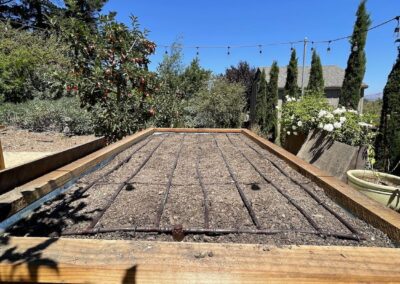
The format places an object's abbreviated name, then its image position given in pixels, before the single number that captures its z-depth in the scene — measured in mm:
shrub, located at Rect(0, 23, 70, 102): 10188
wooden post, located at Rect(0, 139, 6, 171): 2482
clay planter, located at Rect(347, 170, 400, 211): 2170
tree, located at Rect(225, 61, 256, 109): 19345
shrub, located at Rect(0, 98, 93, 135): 8812
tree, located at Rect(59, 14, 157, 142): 5202
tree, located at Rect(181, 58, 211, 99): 12229
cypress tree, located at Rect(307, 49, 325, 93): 12523
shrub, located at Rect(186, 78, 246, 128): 11383
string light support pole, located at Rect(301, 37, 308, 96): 12556
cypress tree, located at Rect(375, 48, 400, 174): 4203
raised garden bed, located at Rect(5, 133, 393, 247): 1154
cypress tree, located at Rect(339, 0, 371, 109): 9914
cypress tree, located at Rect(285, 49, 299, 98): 12820
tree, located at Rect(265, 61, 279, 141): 13188
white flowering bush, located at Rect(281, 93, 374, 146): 4059
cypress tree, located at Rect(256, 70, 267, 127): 13570
